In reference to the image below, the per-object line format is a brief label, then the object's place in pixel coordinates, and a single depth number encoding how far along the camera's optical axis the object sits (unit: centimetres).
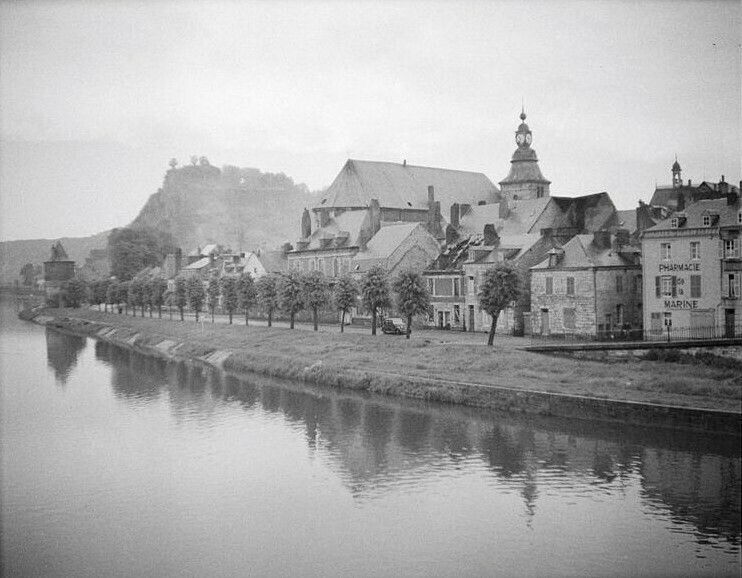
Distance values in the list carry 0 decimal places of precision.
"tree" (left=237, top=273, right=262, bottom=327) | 6031
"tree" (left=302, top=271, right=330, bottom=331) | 5231
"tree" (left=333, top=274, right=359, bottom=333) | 4988
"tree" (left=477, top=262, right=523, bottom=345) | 3956
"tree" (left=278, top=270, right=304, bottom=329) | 5322
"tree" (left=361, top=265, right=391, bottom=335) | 4581
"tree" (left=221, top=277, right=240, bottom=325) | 6322
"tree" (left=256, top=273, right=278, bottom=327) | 5656
